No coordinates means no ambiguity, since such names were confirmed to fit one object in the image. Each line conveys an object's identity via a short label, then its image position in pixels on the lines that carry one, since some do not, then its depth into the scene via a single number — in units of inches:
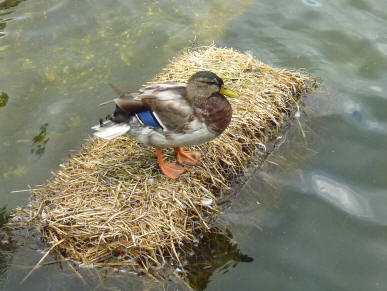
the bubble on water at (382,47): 241.6
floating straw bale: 139.7
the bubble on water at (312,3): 277.2
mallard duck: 142.9
